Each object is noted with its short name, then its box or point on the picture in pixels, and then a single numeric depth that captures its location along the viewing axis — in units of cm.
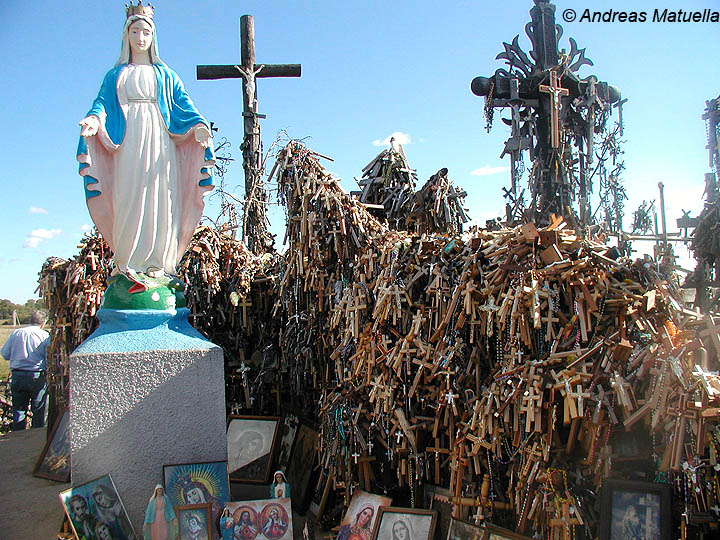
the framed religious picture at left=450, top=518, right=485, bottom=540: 399
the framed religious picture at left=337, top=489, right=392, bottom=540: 441
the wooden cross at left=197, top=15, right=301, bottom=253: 874
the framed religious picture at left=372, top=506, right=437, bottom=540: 423
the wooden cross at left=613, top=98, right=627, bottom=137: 714
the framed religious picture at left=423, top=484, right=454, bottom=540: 436
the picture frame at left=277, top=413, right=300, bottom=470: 588
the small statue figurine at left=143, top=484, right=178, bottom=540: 416
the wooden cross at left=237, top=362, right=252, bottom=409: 627
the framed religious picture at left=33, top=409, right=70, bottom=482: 634
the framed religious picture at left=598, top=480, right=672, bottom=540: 347
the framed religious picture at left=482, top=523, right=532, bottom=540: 377
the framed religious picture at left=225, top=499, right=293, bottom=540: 429
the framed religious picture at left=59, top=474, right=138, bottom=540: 410
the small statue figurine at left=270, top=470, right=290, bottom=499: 444
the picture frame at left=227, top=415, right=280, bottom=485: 569
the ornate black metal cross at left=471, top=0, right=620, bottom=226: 670
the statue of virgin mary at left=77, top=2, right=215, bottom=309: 492
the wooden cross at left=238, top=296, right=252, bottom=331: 647
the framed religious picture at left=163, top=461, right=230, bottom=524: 442
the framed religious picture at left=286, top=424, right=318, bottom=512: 546
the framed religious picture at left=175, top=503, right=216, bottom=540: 423
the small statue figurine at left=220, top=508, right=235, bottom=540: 424
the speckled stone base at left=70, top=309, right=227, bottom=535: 445
